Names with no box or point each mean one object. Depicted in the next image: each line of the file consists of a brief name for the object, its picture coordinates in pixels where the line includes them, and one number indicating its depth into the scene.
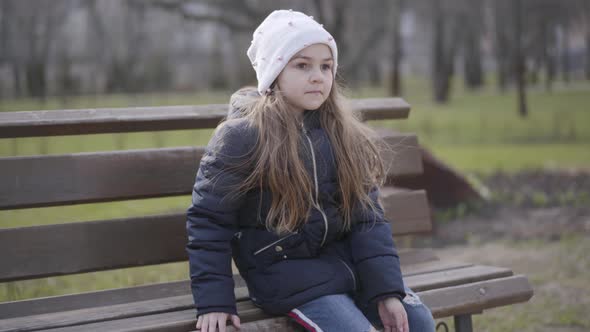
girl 2.33
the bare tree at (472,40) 16.59
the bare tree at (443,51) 19.06
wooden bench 2.54
